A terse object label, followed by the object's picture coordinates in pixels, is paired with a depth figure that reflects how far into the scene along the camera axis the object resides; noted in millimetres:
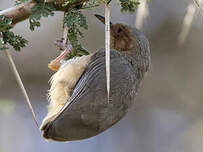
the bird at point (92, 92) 6641
